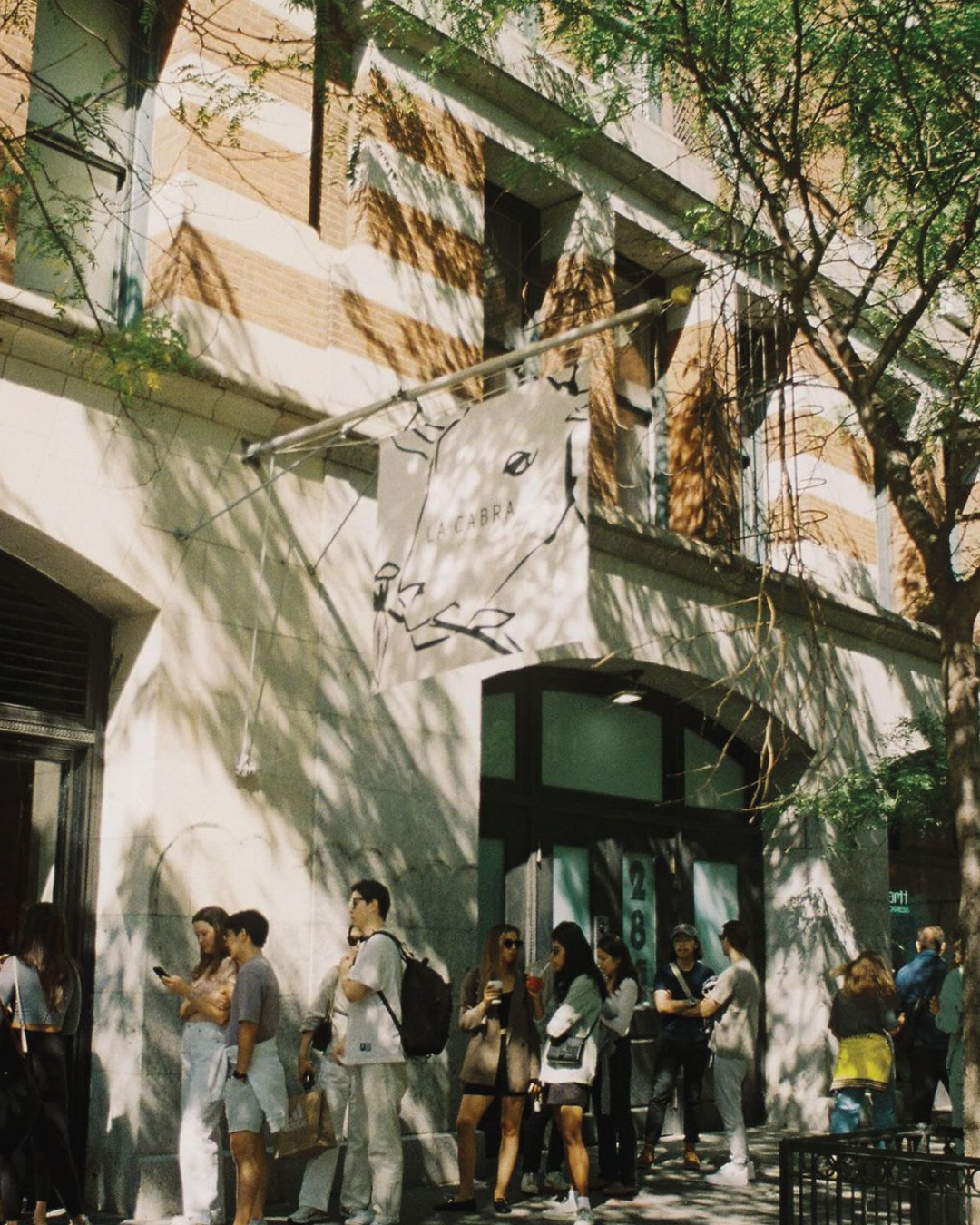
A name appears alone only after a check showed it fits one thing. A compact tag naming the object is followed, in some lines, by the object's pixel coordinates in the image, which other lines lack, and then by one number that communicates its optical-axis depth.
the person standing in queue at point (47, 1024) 8.11
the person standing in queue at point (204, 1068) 8.34
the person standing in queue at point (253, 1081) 8.21
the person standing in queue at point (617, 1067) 10.37
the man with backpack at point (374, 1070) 8.65
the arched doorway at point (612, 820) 12.63
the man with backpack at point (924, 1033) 12.87
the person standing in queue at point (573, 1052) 9.24
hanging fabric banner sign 7.77
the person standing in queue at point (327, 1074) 8.94
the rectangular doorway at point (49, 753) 9.37
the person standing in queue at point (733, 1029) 11.14
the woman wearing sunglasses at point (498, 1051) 9.55
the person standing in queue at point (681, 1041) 11.44
